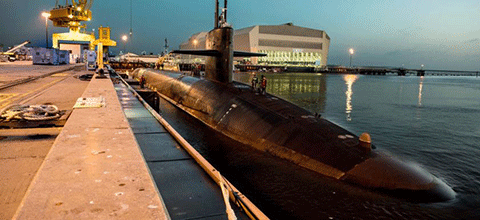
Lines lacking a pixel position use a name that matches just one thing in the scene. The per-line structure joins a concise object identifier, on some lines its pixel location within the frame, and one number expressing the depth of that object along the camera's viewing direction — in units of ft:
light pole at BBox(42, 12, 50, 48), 166.15
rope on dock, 24.90
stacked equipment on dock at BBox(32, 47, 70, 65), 153.58
